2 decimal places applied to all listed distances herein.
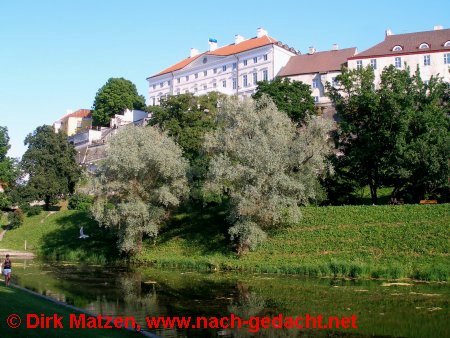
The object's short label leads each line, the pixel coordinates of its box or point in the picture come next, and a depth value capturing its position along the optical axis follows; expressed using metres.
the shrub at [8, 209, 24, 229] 66.81
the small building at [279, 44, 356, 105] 87.44
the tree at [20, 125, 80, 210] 70.56
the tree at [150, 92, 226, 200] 58.41
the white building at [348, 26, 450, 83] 78.31
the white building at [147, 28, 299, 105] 95.38
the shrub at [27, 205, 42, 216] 68.56
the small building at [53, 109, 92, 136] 136.62
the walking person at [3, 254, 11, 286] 28.45
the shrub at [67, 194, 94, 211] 66.56
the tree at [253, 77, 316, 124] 62.08
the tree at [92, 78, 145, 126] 120.19
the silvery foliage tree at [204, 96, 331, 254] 40.00
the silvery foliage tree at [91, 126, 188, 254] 44.09
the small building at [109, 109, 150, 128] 112.95
